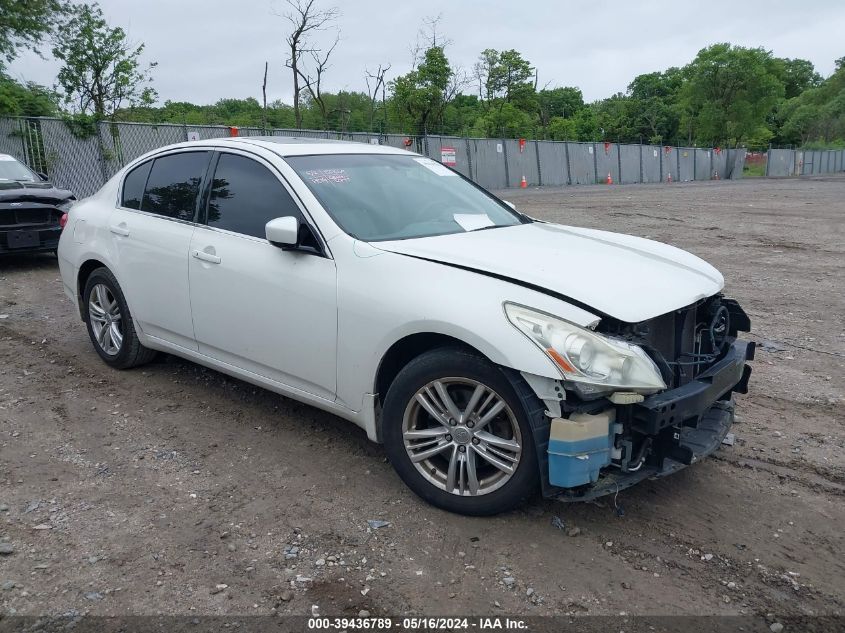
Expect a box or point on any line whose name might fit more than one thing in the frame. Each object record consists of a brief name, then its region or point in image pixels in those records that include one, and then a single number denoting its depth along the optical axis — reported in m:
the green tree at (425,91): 34.56
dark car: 9.63
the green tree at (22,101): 18.30
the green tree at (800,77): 118.75
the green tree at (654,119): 82.75
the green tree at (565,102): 90.44
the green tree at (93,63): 25.03
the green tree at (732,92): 65.50
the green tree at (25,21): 23.88
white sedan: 3.00
